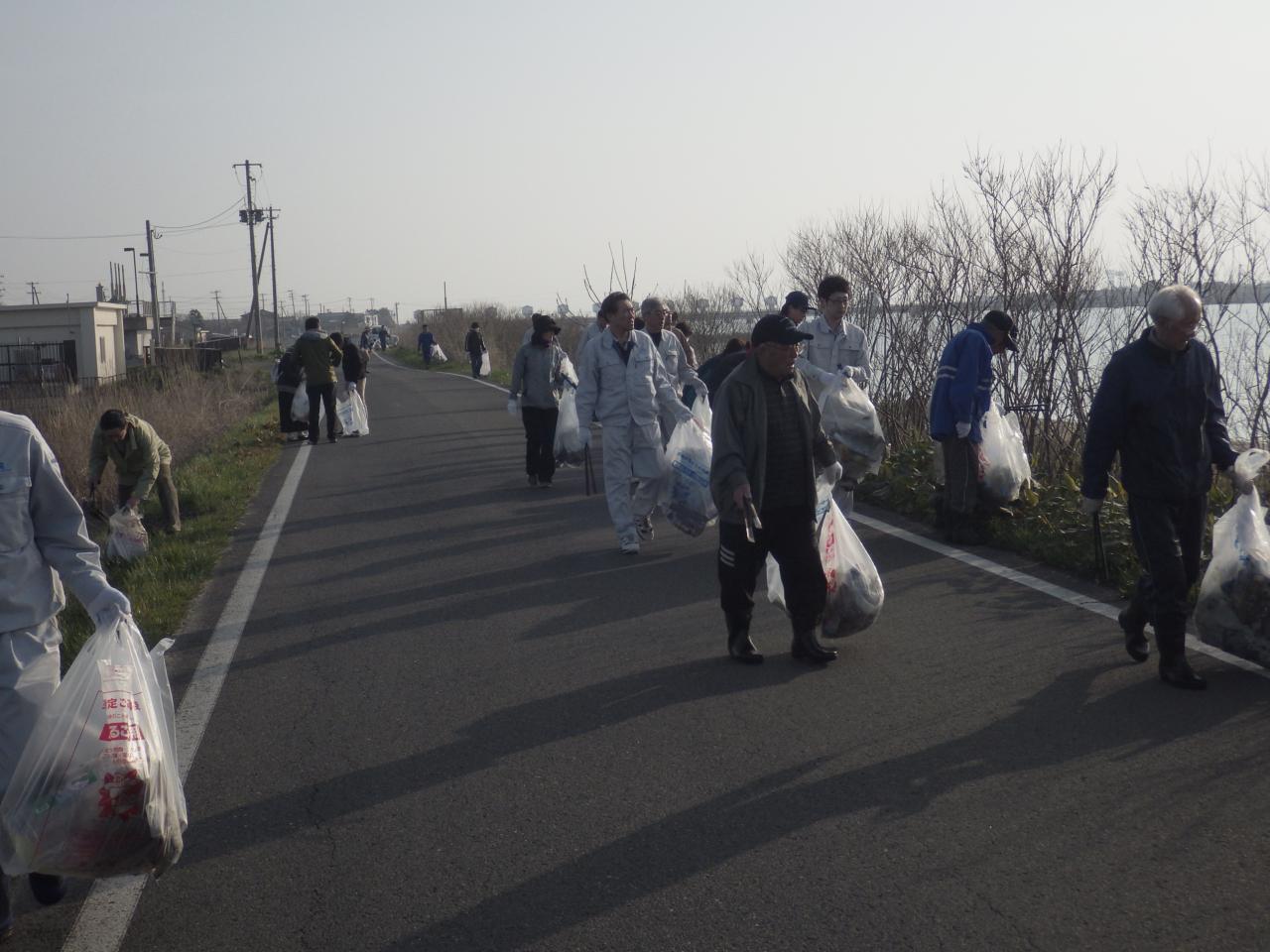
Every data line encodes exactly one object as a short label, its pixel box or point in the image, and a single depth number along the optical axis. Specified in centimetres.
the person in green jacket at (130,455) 1000
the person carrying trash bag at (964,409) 891
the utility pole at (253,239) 6662
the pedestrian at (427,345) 5427
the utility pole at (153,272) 6912
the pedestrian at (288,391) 1881
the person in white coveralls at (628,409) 951
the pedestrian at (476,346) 3781
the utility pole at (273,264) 7331
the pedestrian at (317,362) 1800
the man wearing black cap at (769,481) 616
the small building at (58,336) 5041
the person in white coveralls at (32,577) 368
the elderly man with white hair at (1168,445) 570
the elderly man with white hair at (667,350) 1114
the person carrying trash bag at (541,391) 1285
